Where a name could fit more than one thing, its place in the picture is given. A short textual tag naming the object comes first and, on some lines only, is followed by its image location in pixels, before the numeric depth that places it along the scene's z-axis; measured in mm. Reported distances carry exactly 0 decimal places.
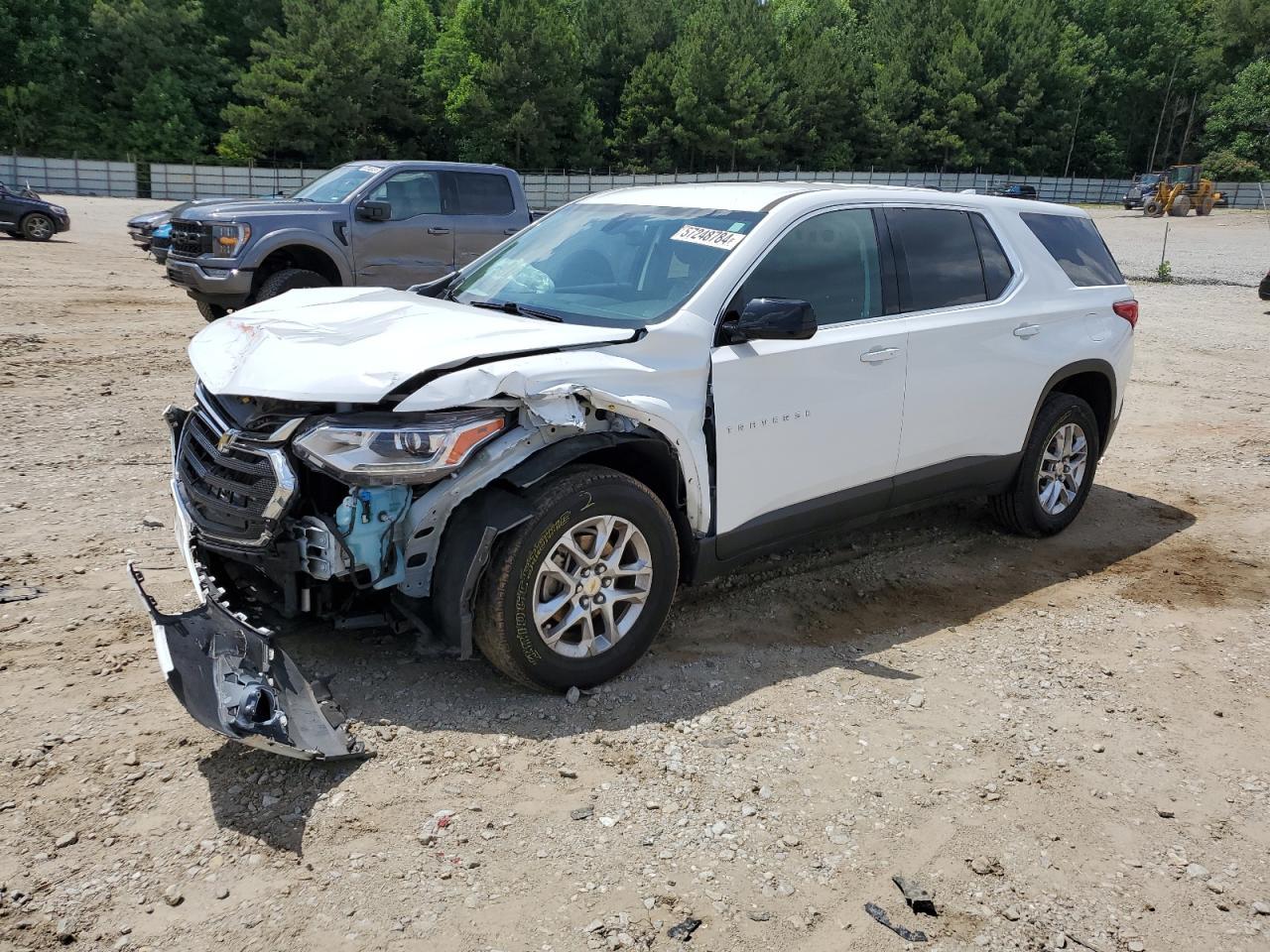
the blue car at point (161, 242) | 14963
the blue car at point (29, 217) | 20734
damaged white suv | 3338
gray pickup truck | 10422
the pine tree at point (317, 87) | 53500
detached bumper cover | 3072
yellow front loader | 50062
